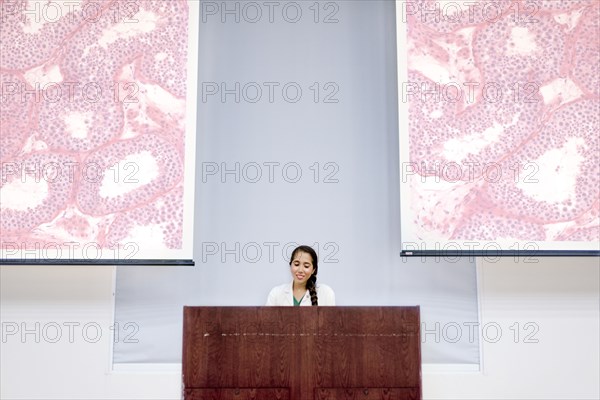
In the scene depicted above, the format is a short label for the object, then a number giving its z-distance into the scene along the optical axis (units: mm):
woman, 3424
